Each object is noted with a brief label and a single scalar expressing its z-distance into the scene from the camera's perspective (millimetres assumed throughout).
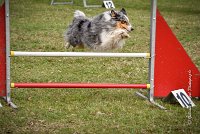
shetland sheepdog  9254
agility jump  7154
